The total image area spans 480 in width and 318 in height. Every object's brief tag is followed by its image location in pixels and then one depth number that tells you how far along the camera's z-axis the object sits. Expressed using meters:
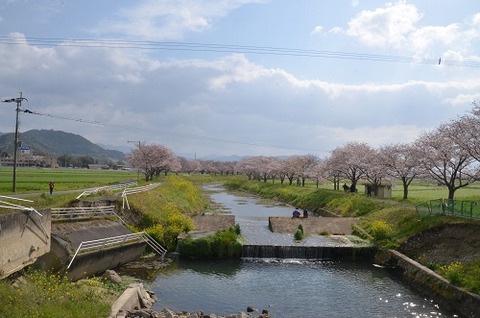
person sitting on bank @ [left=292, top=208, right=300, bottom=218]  38.47
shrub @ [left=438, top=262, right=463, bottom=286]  18.61
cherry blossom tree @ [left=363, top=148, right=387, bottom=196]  51.81
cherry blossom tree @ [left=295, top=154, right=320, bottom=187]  88.81
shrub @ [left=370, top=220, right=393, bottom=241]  29.19
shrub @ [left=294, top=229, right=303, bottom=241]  31.53
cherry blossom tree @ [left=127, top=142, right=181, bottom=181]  78.69
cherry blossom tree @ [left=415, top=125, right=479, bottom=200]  36.99
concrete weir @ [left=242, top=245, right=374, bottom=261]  28.05
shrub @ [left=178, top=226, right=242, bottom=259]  27.31
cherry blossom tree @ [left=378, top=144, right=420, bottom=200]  46.16
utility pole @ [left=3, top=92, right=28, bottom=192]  42.12
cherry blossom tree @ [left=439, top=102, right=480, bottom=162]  31.69
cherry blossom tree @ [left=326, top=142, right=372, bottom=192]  59.41
